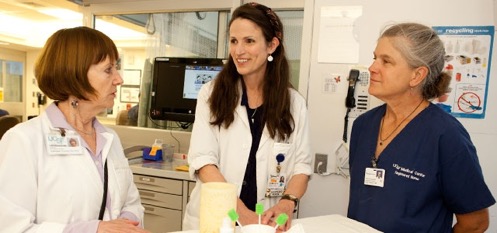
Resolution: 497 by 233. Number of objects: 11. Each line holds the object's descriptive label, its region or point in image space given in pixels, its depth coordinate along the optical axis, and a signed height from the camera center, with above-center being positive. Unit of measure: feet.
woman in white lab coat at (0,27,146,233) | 3.47 -0.77
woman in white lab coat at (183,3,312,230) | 5.02 -0.55
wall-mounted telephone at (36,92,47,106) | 29.81 -1.43
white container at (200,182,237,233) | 2.85 -0.89
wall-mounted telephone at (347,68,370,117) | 7.65 +0.16
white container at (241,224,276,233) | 2.92 -1.10
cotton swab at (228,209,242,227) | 2.75 -0.94
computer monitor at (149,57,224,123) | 9.33 +0.19
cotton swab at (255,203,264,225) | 2.97 -0.95
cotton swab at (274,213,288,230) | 2.92 -1.01
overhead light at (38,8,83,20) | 18.81 +3.92
